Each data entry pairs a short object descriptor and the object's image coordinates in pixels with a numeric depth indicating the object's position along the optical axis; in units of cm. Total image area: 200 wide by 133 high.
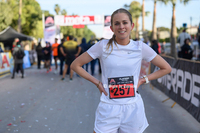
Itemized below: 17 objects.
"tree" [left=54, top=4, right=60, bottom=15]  7388
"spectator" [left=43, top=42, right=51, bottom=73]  1628
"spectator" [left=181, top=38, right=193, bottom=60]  1359
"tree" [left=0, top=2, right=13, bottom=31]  3631
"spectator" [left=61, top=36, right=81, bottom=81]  1254
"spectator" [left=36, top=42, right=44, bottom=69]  1892
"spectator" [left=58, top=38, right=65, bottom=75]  1415
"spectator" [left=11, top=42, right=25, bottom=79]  1308
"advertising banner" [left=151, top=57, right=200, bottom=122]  558
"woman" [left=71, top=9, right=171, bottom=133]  252
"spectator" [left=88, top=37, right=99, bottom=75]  1406
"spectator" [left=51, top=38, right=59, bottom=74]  1587
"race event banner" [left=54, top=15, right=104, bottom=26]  2708
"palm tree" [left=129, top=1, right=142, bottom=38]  4725
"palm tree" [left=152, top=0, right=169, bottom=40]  3011
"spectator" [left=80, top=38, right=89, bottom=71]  1410
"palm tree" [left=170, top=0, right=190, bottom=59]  2216
